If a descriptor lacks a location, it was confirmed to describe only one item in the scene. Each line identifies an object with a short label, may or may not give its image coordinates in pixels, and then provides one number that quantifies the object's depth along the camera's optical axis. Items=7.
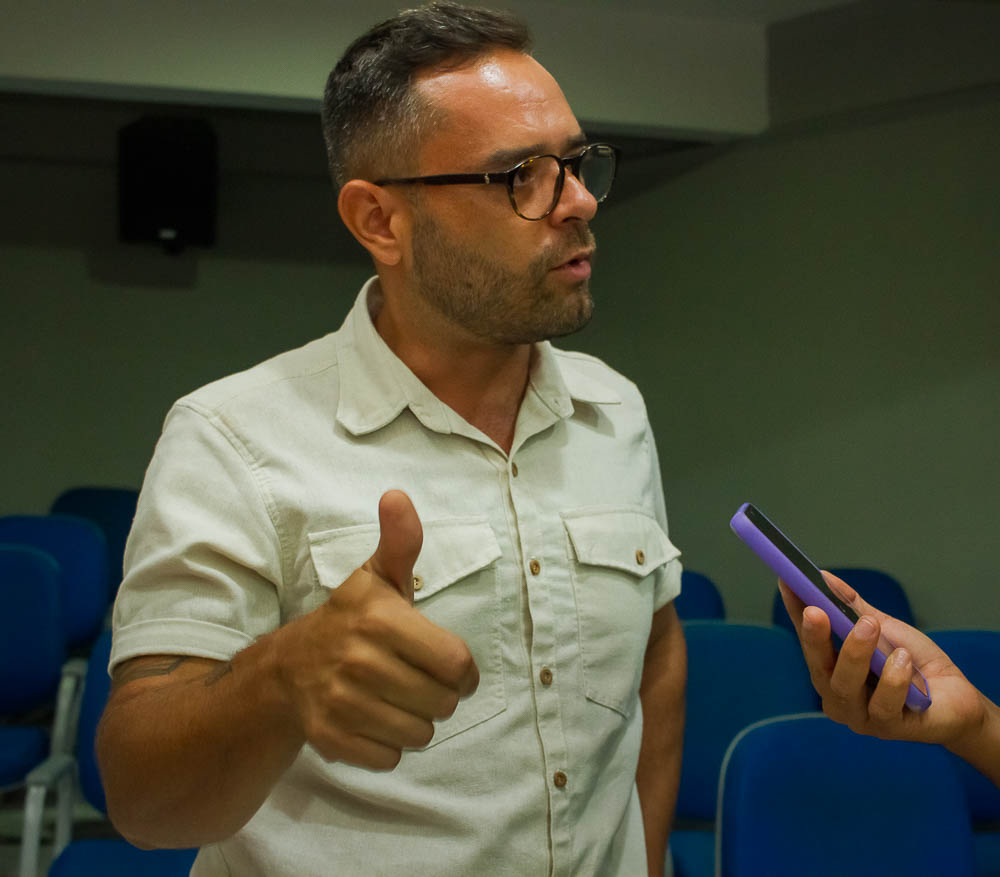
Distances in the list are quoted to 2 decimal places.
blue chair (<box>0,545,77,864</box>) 3.20
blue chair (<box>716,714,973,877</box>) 1.79
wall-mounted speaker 5.38
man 1.11
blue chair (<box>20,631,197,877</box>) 2.25
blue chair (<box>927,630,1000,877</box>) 2.48
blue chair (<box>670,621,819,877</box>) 2.63
